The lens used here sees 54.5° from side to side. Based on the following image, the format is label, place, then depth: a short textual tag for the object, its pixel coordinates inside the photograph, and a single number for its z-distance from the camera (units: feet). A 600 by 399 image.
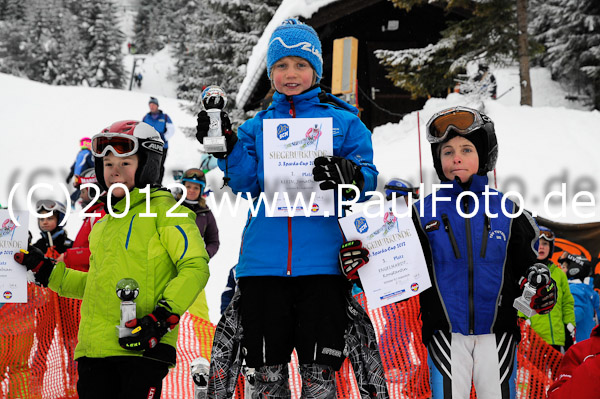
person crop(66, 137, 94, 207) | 41.50
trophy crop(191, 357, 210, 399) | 15.51
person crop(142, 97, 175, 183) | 48.73
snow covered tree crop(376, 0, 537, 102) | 47.52
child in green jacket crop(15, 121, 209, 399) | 10.02
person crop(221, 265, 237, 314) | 17.37
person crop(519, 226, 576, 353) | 21.91
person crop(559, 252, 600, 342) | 24.06
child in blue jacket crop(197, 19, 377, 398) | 9.71
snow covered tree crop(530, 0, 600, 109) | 76.05
